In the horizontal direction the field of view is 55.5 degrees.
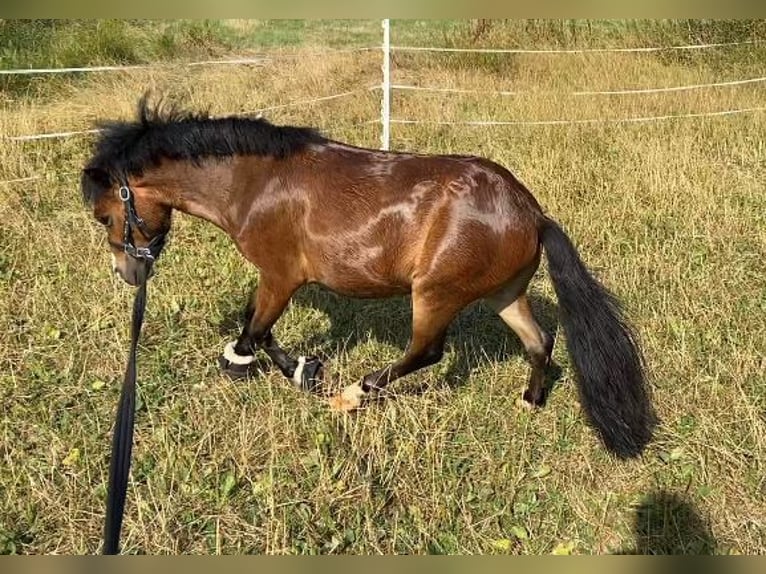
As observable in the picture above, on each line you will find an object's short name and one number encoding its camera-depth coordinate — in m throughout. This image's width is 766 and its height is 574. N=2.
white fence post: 8.55
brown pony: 3.66
